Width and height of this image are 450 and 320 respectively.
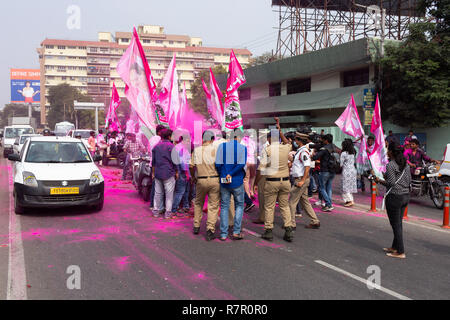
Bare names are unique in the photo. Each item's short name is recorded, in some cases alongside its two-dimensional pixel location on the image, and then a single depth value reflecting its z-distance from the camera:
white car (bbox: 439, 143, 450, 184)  10.10
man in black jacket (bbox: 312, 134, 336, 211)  9.16
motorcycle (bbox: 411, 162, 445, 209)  10.26
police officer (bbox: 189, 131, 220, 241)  6.74
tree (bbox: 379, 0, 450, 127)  17.89
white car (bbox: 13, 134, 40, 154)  21.06
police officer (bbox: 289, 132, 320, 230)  7.21
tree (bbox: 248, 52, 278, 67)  52.32
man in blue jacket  6.60
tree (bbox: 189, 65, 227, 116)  46.84
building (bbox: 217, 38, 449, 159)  21.73
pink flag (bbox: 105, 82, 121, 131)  19.66
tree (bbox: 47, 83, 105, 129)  76.00
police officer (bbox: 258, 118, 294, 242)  6.59
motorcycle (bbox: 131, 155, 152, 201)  10.02
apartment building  100.25
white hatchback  7.86
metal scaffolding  29.72
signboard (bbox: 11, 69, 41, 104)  65.75
